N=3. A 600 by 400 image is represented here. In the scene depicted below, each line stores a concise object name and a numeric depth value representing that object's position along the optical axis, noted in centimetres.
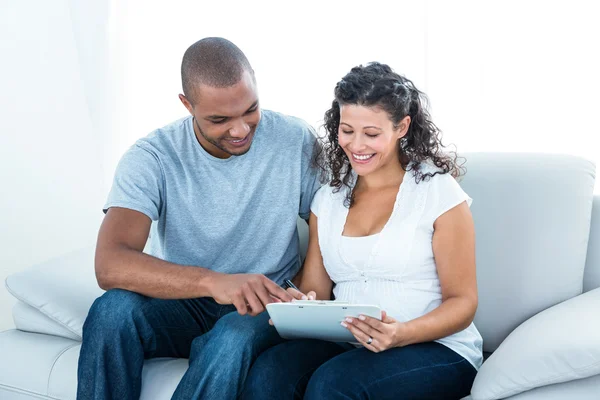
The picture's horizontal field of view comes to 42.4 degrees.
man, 179
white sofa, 194
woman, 161
